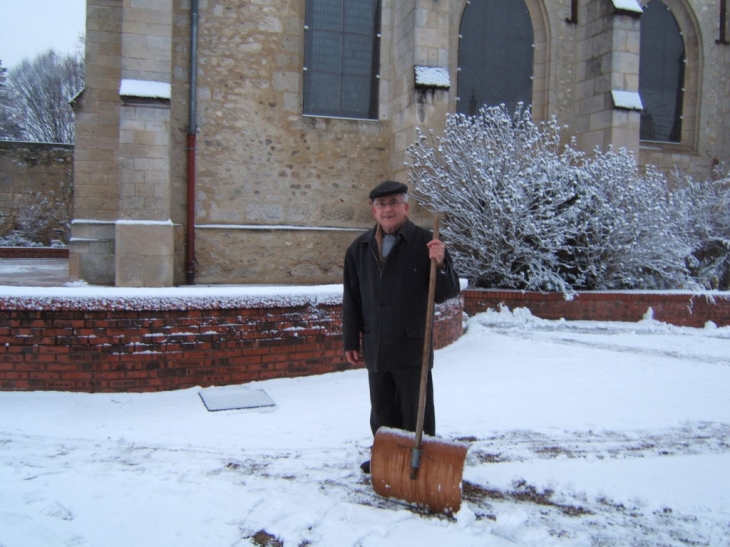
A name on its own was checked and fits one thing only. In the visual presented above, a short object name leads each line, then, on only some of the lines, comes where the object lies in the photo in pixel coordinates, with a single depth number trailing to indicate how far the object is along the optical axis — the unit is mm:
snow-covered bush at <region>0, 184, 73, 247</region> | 19344
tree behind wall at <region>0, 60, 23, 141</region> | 33281
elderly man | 3377
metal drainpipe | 10516
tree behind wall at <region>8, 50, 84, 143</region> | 37094
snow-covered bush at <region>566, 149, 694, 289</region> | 9461
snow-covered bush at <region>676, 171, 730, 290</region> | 11180
